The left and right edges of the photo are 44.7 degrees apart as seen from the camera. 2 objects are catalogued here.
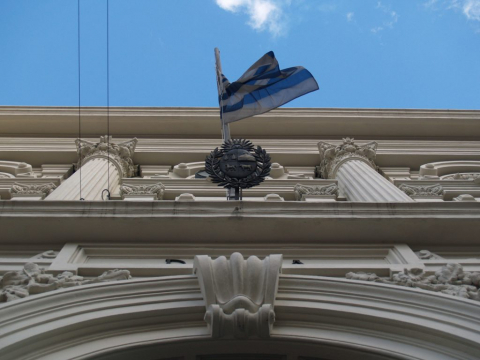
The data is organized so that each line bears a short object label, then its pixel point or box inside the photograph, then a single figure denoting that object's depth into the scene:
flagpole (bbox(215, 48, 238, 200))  13.11
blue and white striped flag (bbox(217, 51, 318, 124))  13.93
